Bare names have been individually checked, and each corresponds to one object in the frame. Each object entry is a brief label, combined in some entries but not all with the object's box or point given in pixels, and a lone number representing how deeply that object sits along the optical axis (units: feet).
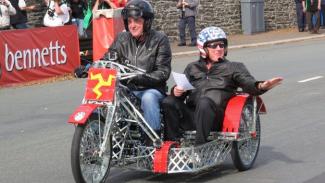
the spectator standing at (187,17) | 78.89
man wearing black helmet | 23.32
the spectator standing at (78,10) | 64.39
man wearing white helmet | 23.35
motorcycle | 21.76
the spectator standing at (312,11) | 95.40
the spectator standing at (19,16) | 61.05
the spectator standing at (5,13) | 57.41
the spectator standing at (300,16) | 98.73
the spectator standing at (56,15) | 60.44
